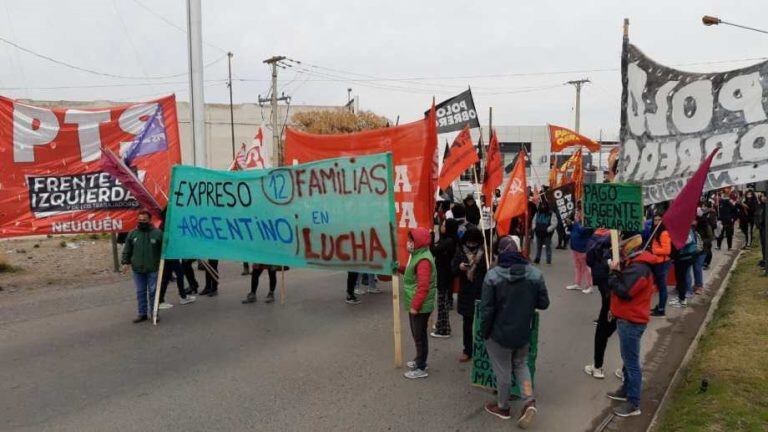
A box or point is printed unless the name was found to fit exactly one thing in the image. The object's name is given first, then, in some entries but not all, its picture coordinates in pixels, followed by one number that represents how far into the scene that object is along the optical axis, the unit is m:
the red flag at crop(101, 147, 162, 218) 7.86
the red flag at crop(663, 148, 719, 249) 4.45
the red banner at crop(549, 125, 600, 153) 18.67
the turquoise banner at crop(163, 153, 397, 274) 6.33
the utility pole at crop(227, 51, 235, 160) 45.93
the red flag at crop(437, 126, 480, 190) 9.09
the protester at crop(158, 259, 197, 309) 9.25
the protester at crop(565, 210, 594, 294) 9.60
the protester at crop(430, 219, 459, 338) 6.86
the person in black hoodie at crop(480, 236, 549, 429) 4.50
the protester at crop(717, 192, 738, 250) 15.34
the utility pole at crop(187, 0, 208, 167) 13.94
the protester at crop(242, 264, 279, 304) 9.06
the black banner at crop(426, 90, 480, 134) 10.94
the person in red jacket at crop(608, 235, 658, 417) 4.62
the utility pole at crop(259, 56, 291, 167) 31.14
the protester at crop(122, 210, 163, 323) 8.01
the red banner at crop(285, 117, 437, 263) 7.18
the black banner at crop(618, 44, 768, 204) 4.91
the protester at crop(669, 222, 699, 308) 8.69
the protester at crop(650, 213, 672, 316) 6.52
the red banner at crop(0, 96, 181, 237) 9.33
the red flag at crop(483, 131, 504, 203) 9.70
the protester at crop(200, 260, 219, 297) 9.80
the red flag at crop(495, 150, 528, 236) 8.06
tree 40.69
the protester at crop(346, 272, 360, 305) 9.12
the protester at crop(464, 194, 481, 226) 11.38
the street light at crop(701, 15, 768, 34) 12.48
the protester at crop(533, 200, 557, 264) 12.66
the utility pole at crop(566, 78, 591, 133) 40.28
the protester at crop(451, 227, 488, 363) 6.05
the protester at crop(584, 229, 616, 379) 5.46
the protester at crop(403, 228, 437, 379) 5.54
